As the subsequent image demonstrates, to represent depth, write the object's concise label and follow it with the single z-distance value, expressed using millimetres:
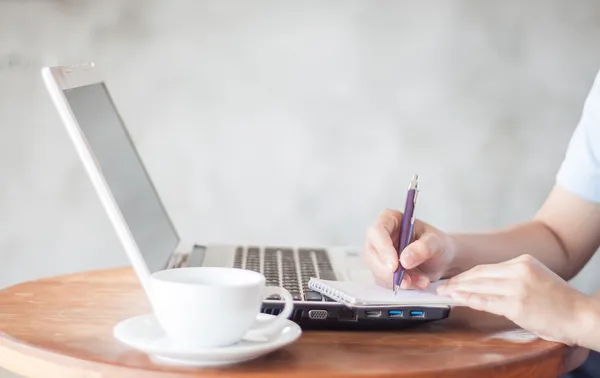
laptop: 906
